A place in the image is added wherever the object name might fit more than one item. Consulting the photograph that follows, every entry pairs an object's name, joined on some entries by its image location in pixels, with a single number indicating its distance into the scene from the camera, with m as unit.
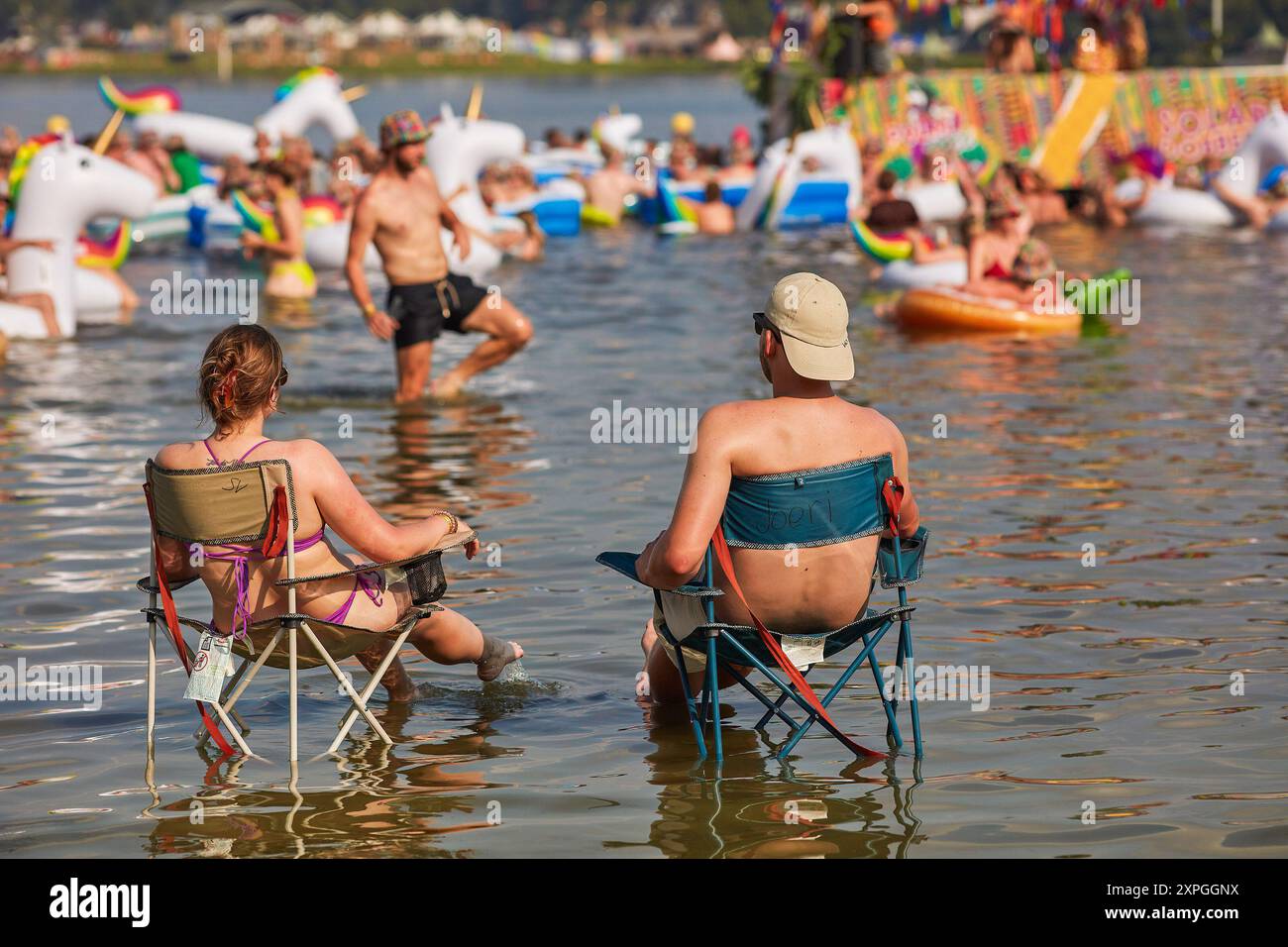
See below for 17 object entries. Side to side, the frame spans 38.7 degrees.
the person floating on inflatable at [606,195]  25.98
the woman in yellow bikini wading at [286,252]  18.28
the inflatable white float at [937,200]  25.22
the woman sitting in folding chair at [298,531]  5.09
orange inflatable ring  14.86
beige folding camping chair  5.03
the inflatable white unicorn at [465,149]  19.17
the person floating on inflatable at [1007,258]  15.19
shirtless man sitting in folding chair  5.00
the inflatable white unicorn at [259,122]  24.45
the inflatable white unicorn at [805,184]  24.95
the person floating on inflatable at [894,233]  18.14
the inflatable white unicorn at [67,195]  13.98
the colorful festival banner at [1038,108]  27.88
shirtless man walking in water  11.02
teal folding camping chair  5.07
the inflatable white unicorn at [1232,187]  24.27
